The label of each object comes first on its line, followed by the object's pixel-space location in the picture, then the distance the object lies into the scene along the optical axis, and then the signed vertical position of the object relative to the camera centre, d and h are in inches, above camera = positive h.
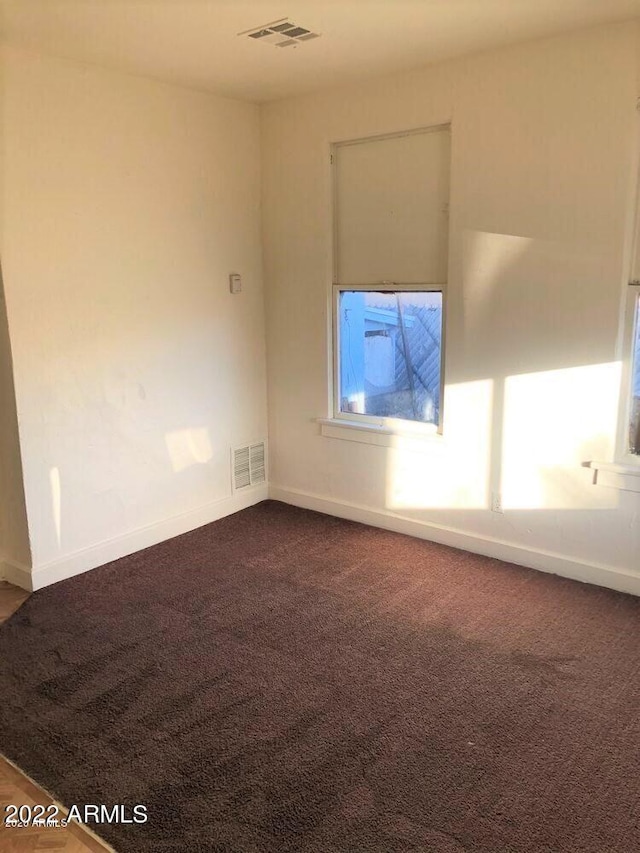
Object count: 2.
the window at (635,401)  135.7 -22.3
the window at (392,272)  159.3 +3.8
